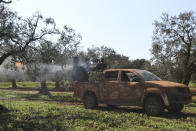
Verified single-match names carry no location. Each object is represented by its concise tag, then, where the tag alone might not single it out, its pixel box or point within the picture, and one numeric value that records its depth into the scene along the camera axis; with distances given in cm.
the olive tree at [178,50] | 2427
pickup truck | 1051
